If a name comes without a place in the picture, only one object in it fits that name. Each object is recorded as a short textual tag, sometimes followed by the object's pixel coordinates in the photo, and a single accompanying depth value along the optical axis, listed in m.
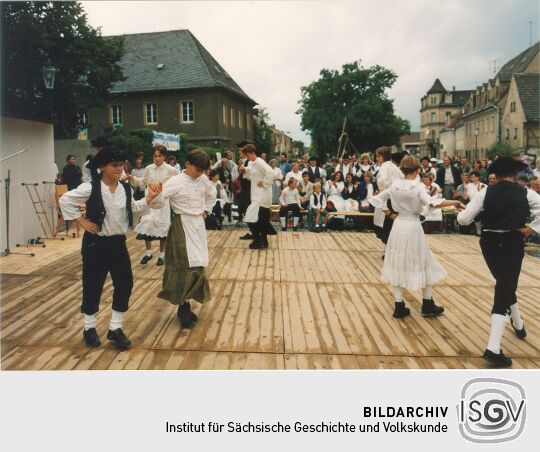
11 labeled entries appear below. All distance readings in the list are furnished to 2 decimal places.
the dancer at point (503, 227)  4.41
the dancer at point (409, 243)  5.46
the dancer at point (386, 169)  7.95
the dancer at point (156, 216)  8.14
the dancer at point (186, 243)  5.30
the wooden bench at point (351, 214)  12.87
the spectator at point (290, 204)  13.02
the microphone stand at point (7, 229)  8.87
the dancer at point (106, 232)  4.52
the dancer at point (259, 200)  9.89
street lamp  13.35
